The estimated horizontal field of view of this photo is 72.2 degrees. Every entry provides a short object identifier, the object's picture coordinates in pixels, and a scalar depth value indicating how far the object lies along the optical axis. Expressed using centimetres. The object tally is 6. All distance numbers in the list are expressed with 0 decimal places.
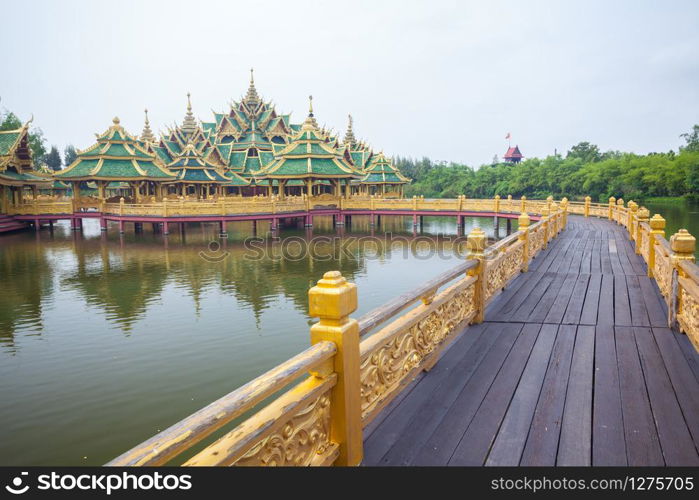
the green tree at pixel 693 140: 6769
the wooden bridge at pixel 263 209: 2962
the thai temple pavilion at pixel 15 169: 3275
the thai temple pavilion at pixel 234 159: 3322
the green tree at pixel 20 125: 5610
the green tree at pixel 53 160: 9552
